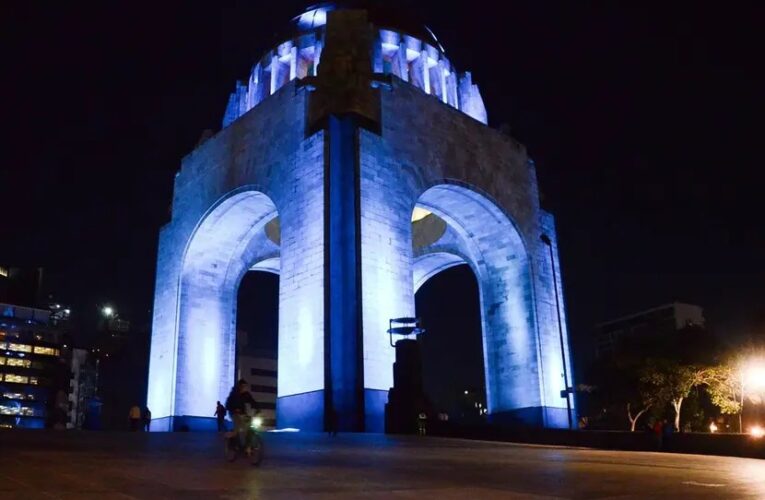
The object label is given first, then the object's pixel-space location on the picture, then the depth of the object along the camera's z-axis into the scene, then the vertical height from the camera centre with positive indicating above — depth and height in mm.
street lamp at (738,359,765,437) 27375 +1612
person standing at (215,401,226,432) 20275 +469
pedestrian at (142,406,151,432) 24861 +538
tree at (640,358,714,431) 31953 +1891
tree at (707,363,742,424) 31828 +1374
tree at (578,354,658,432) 33719 +1646
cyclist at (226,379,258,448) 9125 +294
